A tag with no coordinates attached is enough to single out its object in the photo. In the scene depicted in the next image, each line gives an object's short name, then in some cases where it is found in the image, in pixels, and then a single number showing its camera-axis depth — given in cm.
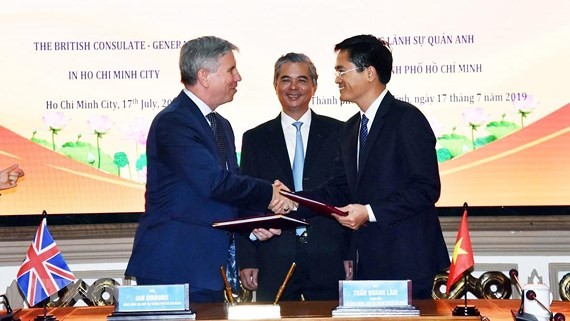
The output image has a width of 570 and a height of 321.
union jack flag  380
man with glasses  403
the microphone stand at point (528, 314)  320
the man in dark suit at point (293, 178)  486
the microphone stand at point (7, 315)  337
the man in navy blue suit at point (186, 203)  388
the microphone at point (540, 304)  312
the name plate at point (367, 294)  335
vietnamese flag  365
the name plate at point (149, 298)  334
